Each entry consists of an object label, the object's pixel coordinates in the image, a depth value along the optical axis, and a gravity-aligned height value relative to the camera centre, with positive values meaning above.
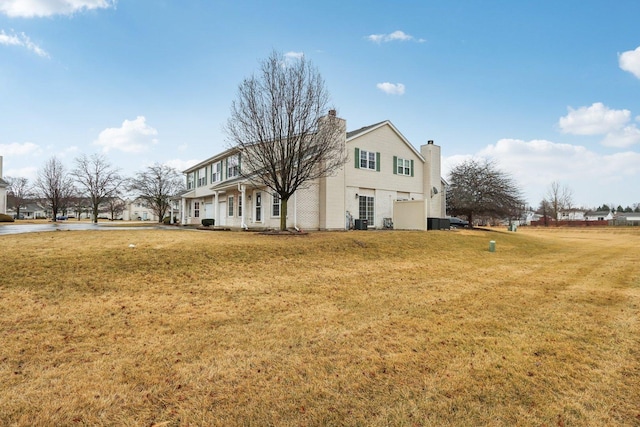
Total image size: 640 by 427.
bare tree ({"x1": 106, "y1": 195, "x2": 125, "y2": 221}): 68.38 +2.50
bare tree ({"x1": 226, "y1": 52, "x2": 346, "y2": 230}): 16.36 +4.92
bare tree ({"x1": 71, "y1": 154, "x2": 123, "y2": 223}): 37.31 +4.83
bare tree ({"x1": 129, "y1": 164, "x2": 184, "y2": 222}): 44.00 +4.55
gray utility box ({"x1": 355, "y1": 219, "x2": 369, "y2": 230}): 21.47 -0.47
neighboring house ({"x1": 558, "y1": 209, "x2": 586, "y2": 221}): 94.97 +0.50
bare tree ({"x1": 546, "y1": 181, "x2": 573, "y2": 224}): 63.77 +4.10
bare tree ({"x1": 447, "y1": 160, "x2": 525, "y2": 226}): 32.66 +2.39
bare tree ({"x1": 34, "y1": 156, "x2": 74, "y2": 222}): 40.56 +4.98
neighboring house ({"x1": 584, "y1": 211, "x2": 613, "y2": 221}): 95.50 +0.16
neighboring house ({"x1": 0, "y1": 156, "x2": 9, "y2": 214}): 34.75 +2.52
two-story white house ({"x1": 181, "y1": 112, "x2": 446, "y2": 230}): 20.48 +1.75
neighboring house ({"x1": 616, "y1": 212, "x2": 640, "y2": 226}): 81.12 -0.16
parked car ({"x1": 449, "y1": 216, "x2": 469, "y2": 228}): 34.97 -0.74
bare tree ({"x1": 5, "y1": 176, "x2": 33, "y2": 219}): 62.03 +5.80
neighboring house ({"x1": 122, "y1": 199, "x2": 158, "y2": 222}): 86.94 +1.32
